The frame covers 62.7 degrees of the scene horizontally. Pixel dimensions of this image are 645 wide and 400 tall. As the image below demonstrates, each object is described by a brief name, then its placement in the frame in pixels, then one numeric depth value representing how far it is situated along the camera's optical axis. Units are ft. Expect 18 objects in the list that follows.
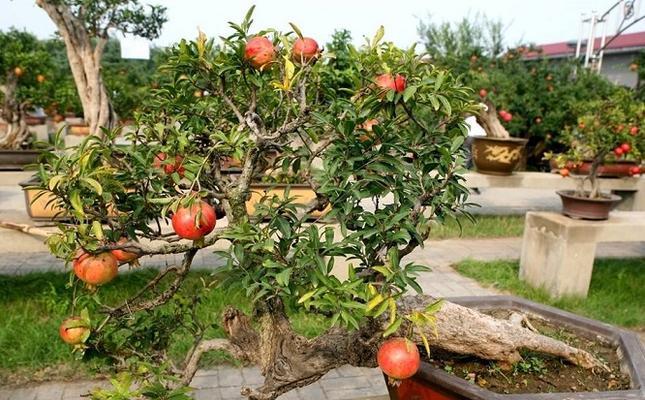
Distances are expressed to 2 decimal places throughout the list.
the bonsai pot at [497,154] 18.39
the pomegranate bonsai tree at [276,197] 4.48
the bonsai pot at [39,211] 11.43
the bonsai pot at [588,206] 13.96
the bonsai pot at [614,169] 19.80
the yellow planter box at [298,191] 12.59
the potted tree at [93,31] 14.47
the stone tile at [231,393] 9.67
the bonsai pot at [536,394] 5.49
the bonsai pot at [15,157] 16.06
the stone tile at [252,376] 10.27
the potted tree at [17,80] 20.15
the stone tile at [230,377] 10.20
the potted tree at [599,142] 14.16
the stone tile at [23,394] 9.34
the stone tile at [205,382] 10.07
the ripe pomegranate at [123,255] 4.93
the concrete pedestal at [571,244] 13.75
